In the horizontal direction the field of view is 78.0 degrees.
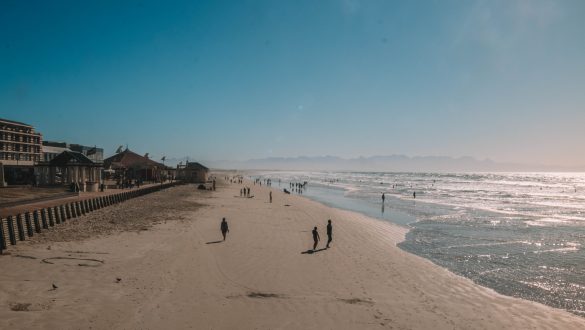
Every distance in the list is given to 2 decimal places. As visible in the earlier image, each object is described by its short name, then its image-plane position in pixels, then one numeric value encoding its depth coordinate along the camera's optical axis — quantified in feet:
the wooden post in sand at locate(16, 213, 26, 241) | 50.85
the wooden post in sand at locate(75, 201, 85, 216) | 74.61
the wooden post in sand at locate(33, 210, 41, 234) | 56.49
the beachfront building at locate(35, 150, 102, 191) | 125.49
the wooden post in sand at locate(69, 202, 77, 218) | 72.18
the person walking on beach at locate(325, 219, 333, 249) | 59.13
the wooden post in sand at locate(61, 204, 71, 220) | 69.70
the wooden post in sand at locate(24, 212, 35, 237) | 53.36
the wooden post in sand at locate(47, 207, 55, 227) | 62.02
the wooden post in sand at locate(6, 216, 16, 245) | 47.98
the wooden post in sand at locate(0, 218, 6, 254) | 44.79
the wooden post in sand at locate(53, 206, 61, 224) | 64.54
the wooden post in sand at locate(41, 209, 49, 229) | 59.11
